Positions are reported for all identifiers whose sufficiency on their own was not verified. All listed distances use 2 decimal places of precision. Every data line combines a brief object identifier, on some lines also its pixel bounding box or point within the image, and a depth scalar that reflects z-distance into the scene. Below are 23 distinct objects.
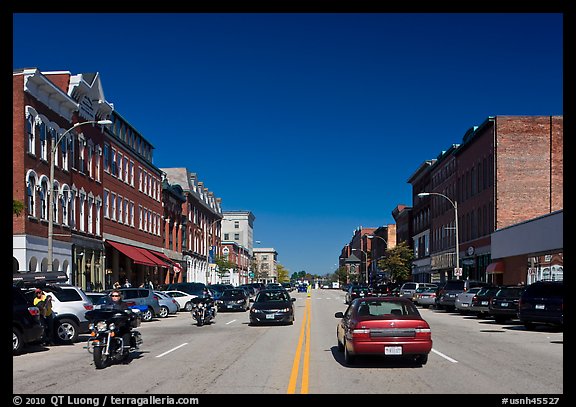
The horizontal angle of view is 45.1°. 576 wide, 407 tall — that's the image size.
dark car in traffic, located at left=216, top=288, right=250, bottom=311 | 40.03
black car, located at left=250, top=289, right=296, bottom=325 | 27.64
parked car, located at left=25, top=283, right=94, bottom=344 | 20.80
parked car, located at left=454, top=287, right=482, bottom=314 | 35.75
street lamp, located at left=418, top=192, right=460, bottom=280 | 49.13
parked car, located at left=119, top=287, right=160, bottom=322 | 32.97
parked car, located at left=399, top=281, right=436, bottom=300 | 50.44
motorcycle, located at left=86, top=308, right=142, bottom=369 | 14.73
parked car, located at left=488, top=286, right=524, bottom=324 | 28.92
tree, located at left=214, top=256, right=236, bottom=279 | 93.56
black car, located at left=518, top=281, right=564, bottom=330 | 23.70
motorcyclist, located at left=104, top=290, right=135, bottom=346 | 15.64
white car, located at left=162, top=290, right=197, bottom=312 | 42.10
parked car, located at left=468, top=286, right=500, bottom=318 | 32.62
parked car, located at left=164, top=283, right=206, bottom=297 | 43.31
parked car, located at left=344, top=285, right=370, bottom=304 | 50.50
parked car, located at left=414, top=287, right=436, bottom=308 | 46.16
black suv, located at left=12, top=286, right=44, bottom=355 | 17.50
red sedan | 13.96
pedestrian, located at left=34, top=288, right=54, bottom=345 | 19.38
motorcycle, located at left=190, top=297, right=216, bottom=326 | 28.78
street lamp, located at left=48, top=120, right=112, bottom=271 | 27.28
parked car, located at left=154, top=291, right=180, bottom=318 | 36.22
